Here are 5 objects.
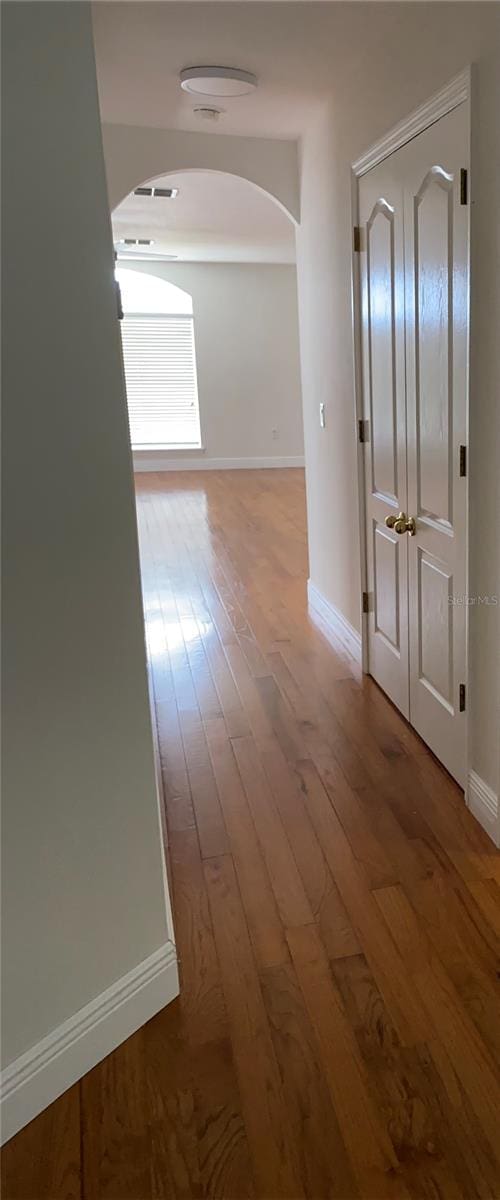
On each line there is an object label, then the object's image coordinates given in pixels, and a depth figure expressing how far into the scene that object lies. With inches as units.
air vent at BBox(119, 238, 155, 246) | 311.0
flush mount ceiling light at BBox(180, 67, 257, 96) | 115.3
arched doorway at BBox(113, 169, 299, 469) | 390.6
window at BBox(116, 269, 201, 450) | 401.4
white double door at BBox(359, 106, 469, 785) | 91.8
